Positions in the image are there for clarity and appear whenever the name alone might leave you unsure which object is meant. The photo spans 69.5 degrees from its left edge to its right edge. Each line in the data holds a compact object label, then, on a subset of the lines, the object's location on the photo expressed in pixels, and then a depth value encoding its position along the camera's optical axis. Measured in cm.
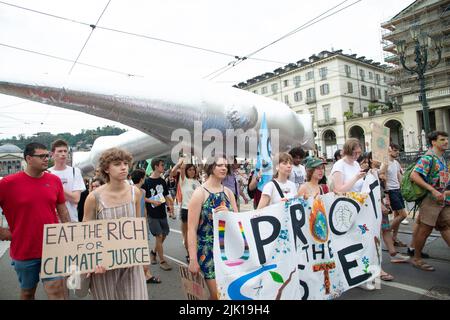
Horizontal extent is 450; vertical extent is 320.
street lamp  1081
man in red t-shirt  272
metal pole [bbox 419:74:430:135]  1123
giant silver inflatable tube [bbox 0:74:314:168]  323
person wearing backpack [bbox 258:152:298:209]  348
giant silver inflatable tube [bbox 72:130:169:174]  604
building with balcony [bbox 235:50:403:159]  4544
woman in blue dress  274
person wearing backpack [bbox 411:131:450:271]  396
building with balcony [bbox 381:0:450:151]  3412
